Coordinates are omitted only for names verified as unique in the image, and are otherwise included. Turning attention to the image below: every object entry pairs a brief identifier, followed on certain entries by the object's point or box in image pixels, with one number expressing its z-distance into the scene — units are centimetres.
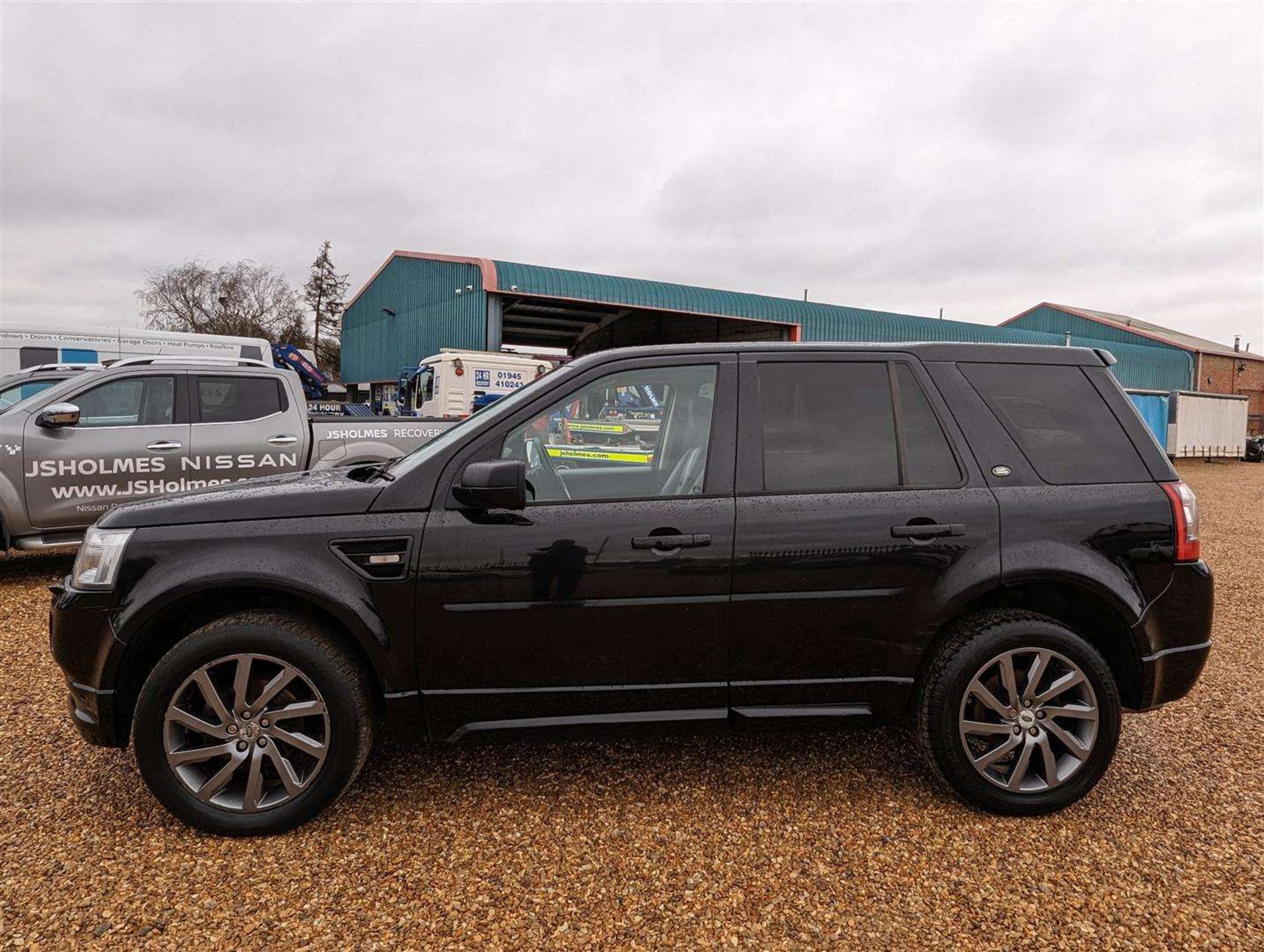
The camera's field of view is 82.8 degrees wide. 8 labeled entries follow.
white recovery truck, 1728
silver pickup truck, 596
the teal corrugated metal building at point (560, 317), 2297
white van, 1256
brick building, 3894
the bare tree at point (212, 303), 4316
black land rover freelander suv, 257
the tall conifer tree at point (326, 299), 5588
